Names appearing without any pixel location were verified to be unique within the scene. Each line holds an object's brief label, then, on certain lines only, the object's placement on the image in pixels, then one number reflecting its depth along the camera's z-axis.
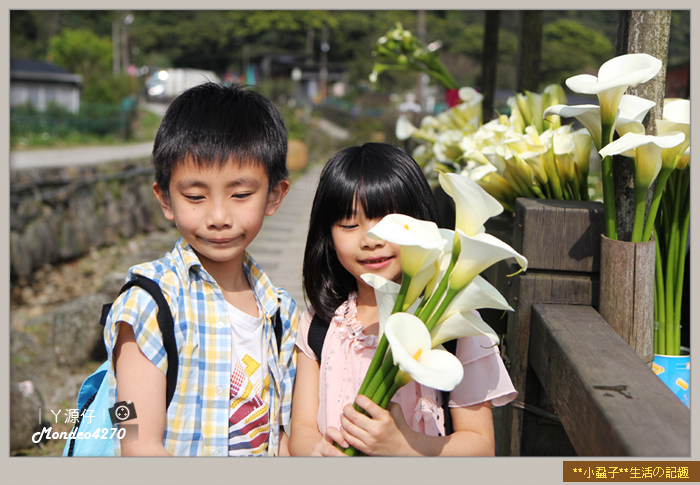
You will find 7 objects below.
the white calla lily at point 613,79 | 1.20
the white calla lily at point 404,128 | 3.09
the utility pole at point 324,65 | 53.94
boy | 1.21
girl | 1.24
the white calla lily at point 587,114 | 1.34
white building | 23.64
